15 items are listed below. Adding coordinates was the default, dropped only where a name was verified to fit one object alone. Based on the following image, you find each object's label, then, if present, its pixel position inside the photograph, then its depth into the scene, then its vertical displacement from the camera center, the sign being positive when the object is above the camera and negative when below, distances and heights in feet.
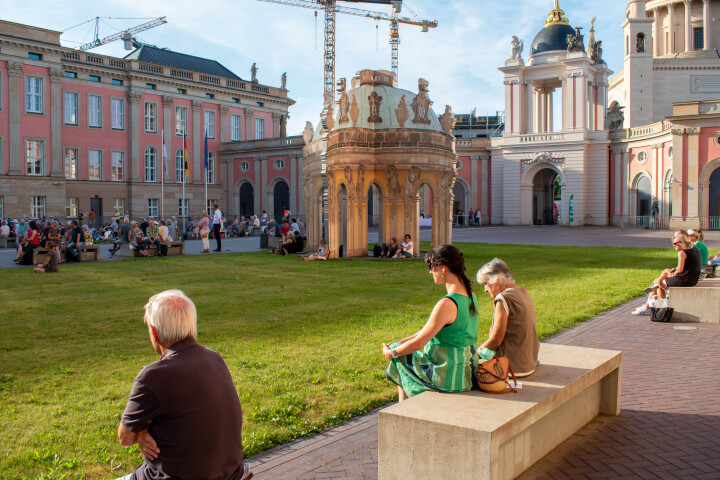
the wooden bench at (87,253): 80.94 -3.50
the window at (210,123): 203.92 +32.56
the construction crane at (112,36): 247.97 +73.71
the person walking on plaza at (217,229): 100.55 -0.59
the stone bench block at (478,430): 14.82 -5.05
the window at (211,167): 205.87 +18.73
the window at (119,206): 182.19 +5.71
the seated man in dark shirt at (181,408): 11.85 -3.43
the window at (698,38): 217.93 +62.95
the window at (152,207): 189.06 +5.53
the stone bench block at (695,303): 38.83 -4.98
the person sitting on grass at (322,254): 80.59 -3.72
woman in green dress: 17.65 -3.34
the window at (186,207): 195.62 +5.70
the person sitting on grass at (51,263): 67.15 -3.86
